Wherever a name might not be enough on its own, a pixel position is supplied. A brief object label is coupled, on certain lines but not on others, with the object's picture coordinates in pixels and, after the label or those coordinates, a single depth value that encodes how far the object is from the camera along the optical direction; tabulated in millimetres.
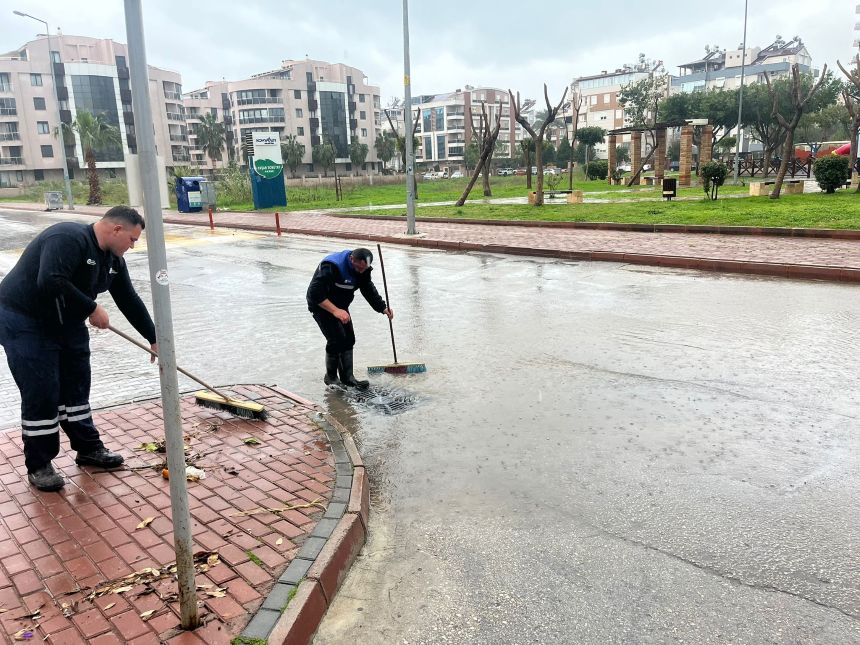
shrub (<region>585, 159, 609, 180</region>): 45375
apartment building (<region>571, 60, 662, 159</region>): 106875
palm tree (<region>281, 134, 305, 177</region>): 82875
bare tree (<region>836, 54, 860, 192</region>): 22766
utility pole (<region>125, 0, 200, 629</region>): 2330
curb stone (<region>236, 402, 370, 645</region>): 2695
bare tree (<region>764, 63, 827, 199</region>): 20188
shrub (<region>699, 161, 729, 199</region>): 21969
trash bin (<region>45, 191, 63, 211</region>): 37312
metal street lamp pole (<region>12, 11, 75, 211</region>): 37531
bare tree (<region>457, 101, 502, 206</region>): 26375
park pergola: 31891
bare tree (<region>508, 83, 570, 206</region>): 23516
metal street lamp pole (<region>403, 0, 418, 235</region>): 17859
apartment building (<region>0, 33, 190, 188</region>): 71125
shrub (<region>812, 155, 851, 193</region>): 21750
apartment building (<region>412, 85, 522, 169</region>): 121625
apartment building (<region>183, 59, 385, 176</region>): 89625
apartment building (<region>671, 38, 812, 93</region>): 95500
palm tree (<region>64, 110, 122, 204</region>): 41594
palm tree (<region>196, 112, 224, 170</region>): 85500
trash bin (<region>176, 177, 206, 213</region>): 31609
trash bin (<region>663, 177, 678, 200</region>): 23656
